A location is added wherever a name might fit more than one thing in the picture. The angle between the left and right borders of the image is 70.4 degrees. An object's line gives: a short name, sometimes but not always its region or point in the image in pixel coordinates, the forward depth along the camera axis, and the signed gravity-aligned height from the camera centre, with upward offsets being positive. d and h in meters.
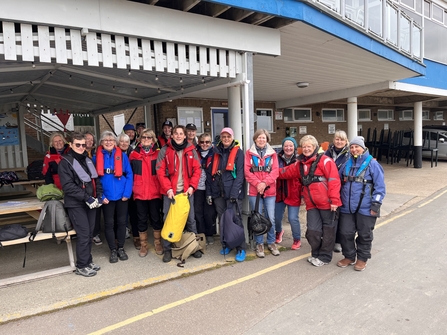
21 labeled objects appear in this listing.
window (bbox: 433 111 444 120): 20.86 +1.01
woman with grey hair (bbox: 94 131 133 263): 4.04 -0.52
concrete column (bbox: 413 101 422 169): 13.61 -0.29
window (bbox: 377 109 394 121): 17.33 +0.98
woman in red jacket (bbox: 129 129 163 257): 4.29 -0.59
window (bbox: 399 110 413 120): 18.64 +1.00
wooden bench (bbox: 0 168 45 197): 6.30 -0.76
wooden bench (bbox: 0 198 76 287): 3.72 -1.12
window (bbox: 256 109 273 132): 12.50 +0.75
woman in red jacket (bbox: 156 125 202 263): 4.14 -0.37
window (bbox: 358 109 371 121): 16.42 +0.98
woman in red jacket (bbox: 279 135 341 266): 3.83 -0.73
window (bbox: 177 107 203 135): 10.04 +0.77
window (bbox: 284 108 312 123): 13.59 +0.94
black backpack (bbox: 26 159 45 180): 6.54 -0.55
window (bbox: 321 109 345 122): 14.96 +0.94
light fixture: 9.08 +1.48
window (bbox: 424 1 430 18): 14.35 +5.55
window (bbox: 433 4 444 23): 14.89 +5.58
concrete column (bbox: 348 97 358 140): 11.12 +0.59
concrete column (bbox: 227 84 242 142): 5.03 +0.45
